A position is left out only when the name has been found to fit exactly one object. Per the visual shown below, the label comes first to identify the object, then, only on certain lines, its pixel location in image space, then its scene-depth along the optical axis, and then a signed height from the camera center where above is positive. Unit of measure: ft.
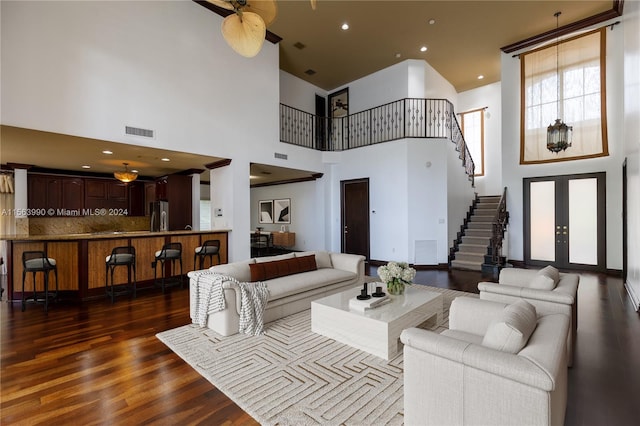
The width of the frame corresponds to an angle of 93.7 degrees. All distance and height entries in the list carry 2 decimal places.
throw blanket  11.09 -3.32
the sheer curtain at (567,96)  21.50 +8.75
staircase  24.00 -2.30
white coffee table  9.37 -3.66
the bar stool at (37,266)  14.21 -2.47
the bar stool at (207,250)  19.79 -2.45
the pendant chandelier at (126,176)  22.11 +2.80
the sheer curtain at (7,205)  22.61 +0.74
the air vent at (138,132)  16.21 +4.54
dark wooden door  27.30 -0.27
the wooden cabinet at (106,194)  27.07 +1.83
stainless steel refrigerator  25.58 -0.21
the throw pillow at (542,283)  9.14 -2.24
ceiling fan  9.37 +5.99
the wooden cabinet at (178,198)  25.39 +1.35
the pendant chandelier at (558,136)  20.68 +5.23
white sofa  11.15 -3.27
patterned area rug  6.78 -4.52
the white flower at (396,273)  11.98 -2.45
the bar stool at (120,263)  16.06 -2.67
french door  21.53 -0.80
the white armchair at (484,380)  4.48 -2.79
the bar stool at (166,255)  18.04 -2.54
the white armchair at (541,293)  8.09 -2.44
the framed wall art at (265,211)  37.29 +0.23
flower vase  12.02 -3.02
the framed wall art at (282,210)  34.73 +0.31
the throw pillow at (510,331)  5.23 -2.19
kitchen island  15.33 -2.54
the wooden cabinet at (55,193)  24.21 +1.81
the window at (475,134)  33.88 +8.90
